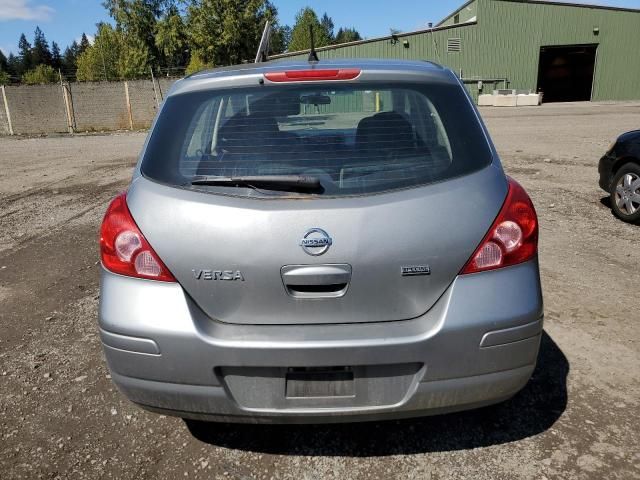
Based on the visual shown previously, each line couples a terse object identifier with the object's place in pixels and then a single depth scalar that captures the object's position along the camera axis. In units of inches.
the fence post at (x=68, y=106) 1013.8
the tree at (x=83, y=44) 4943.4
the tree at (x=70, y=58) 4681.6
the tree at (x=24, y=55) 4643.2
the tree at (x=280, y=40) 2682.6
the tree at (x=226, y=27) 1774.1
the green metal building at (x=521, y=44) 1456.7
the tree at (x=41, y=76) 3024.1
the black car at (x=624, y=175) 249.3
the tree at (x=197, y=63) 1548.0
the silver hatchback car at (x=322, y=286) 79.4
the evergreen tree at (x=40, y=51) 4630.9
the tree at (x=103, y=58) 2659.9
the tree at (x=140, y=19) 2327.8
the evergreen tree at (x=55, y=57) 4682.1
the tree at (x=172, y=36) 2046.0
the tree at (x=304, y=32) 2689.5
